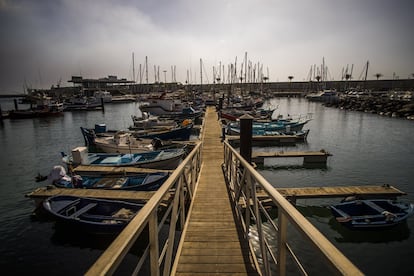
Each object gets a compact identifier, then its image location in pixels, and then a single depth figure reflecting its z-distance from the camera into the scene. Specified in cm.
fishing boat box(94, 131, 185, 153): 1611
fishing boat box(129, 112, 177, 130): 2645
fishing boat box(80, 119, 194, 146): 2017
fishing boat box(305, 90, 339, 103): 6791
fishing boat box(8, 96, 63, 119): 4459
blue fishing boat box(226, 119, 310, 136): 2356
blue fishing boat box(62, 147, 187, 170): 1267
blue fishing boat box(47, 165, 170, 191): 977
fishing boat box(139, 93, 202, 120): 3383
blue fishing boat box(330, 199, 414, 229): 761
